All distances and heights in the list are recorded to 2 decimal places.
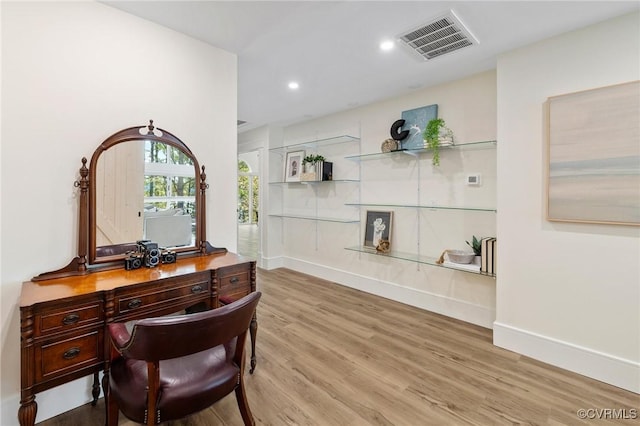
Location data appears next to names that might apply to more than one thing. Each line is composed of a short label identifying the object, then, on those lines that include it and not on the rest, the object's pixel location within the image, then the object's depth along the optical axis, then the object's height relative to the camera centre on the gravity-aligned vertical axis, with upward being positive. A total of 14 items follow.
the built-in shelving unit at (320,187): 4.30 +0.39
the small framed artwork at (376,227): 3.80 -0.22
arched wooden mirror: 1.88 +0.09
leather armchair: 1.16 -0.77
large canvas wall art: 1.99 +0.40
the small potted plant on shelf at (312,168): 4.45 +0.68
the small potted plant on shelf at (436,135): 3.16 +0.83
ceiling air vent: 2.12 +1.37
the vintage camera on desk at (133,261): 1.94 -0.33
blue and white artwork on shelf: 3.36 +1.06
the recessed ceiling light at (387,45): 2.38 +1.38
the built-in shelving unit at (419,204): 3.02 +0.08
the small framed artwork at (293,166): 4.88 +0.77
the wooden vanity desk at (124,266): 1.41 -0.38
